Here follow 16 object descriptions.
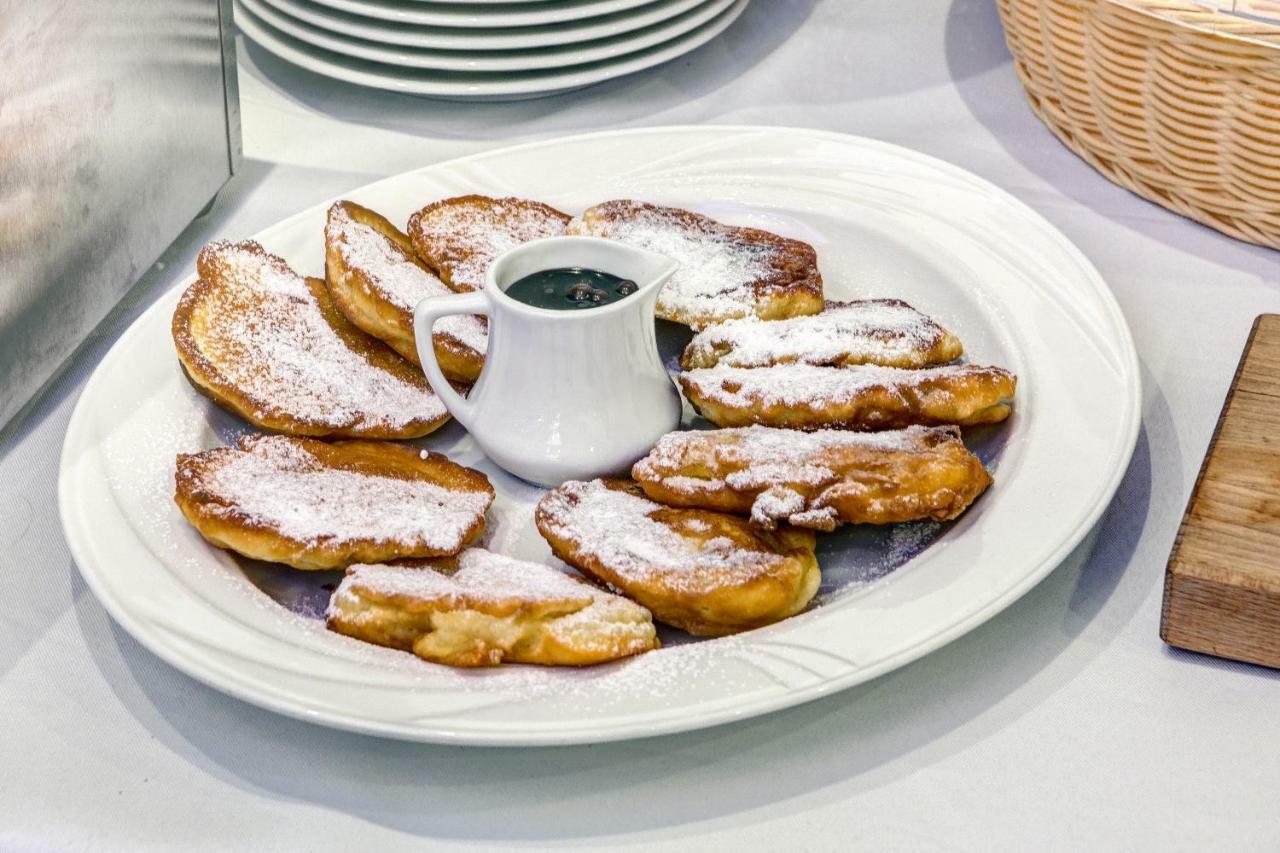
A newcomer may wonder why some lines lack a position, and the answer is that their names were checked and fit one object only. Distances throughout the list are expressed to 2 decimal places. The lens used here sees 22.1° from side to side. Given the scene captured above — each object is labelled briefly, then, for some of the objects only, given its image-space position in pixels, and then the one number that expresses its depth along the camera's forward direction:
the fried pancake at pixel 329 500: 1.12
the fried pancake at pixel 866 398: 1.18
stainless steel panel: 1.20
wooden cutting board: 1.10
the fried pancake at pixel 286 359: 1.20
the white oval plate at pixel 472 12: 1.40
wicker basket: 1.24
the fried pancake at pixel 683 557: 1.10
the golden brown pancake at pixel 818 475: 1.13
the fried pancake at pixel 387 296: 1.22
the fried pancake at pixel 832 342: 1.21
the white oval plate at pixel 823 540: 1.07
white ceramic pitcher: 1.17
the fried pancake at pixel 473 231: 1.27
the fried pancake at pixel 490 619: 1.08
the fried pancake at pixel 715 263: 1.25
